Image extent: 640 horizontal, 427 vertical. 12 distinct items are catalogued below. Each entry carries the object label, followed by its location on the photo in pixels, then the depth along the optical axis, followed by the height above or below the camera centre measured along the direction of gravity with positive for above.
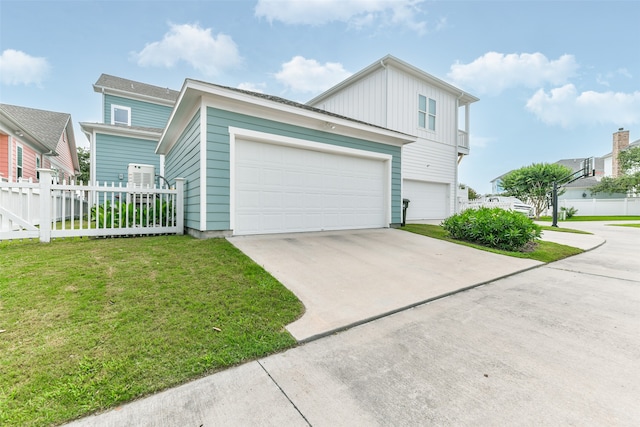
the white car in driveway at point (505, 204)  16.31 +0.41
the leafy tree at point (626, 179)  21.50 +2.71
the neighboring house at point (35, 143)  9.57 +2.76
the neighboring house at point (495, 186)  41.84 +4.00
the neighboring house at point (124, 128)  11.08 +3.26
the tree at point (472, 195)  30.98 +1.81
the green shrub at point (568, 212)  18.03 -0.05
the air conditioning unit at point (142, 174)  8.23 +1.01
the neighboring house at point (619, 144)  26.23 +6.84
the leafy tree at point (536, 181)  18.42 +2.13
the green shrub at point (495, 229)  6.07 -0.44
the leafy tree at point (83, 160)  24.81 +4.31
